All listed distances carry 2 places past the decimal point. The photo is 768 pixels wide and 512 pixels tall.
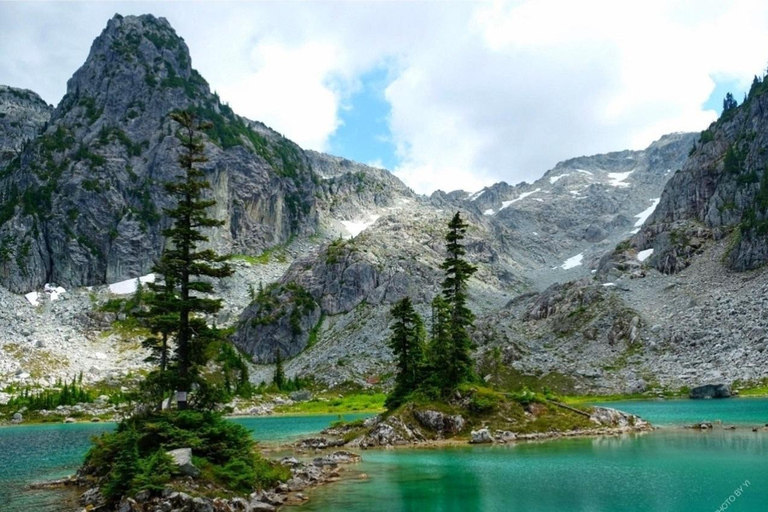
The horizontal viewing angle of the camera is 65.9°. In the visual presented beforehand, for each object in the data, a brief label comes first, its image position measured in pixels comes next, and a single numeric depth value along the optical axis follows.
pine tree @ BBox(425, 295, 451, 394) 69.75
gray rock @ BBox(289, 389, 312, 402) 159.38
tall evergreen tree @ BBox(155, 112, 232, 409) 39.62
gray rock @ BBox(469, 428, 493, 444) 61.72
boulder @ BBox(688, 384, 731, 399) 113.43
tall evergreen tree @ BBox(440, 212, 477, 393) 69.38
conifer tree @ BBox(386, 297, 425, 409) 72.38
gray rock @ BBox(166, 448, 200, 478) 33.16
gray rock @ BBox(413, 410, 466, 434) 65.56
